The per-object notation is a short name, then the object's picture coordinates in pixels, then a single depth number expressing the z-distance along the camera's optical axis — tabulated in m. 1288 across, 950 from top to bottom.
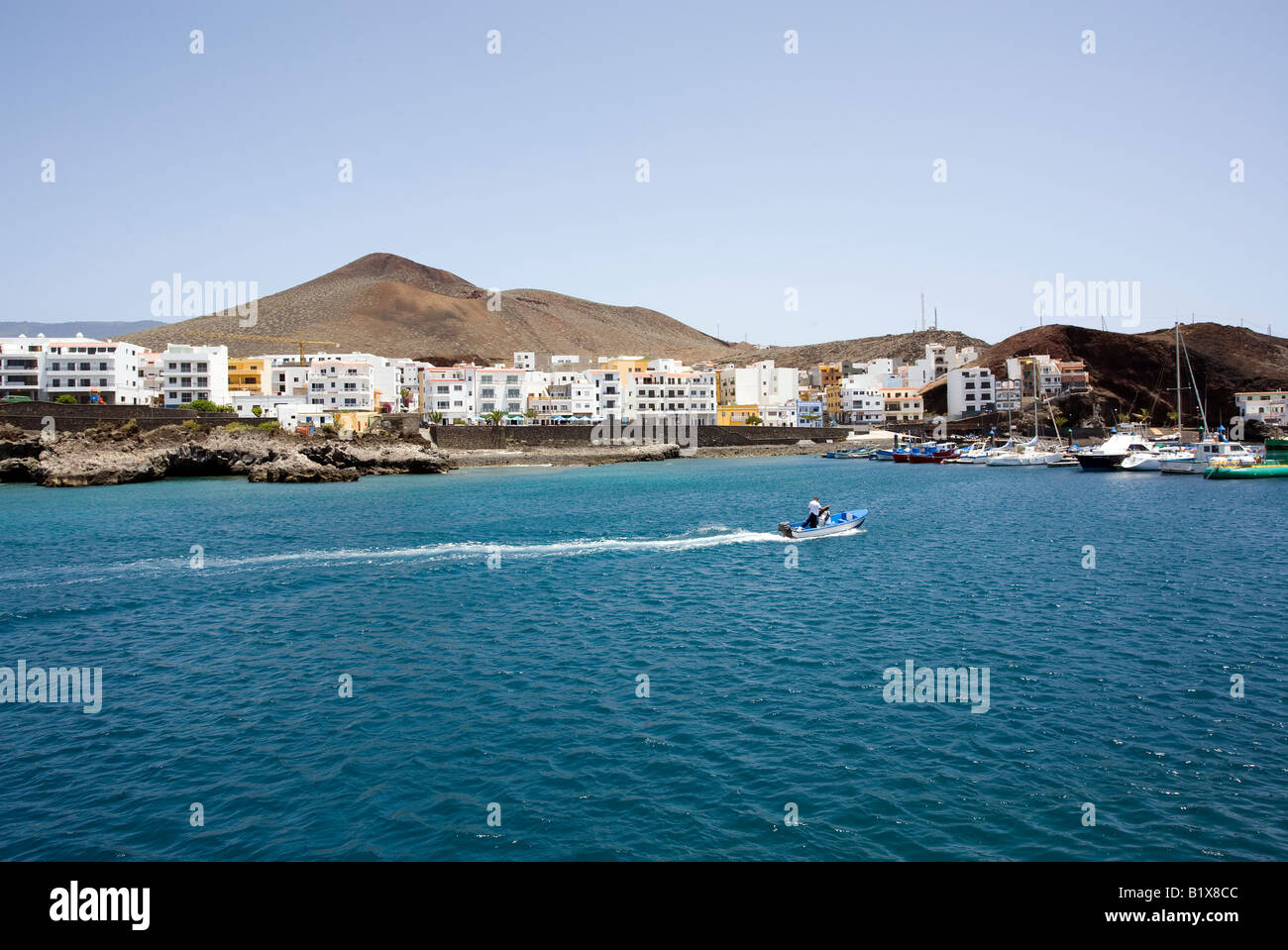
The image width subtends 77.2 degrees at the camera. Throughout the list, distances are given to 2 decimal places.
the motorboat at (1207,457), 71.19
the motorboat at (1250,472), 66.12
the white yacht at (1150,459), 76.12
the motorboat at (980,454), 95.81
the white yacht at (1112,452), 79.62
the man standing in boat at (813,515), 37.52
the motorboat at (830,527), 37.59
